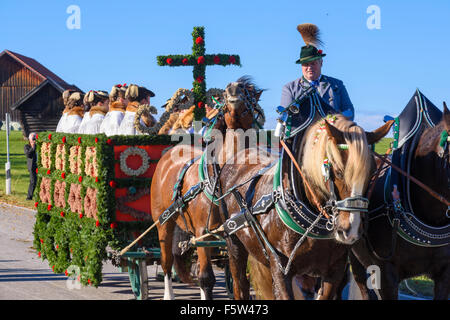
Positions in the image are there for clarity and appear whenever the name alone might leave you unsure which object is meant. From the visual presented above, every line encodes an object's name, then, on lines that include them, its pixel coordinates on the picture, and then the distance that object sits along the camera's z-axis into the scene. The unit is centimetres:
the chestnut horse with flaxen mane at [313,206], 895
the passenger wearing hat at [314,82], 1191
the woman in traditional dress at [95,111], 2086
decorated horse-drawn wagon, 1625
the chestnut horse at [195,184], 1333
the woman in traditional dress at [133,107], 1839
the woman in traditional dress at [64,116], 2300
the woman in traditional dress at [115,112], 1953
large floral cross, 1778
